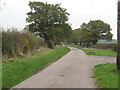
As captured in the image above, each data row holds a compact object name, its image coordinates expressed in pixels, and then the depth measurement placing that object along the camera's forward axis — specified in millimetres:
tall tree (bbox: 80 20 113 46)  84688
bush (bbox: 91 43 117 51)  48931
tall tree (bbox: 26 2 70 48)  52594
